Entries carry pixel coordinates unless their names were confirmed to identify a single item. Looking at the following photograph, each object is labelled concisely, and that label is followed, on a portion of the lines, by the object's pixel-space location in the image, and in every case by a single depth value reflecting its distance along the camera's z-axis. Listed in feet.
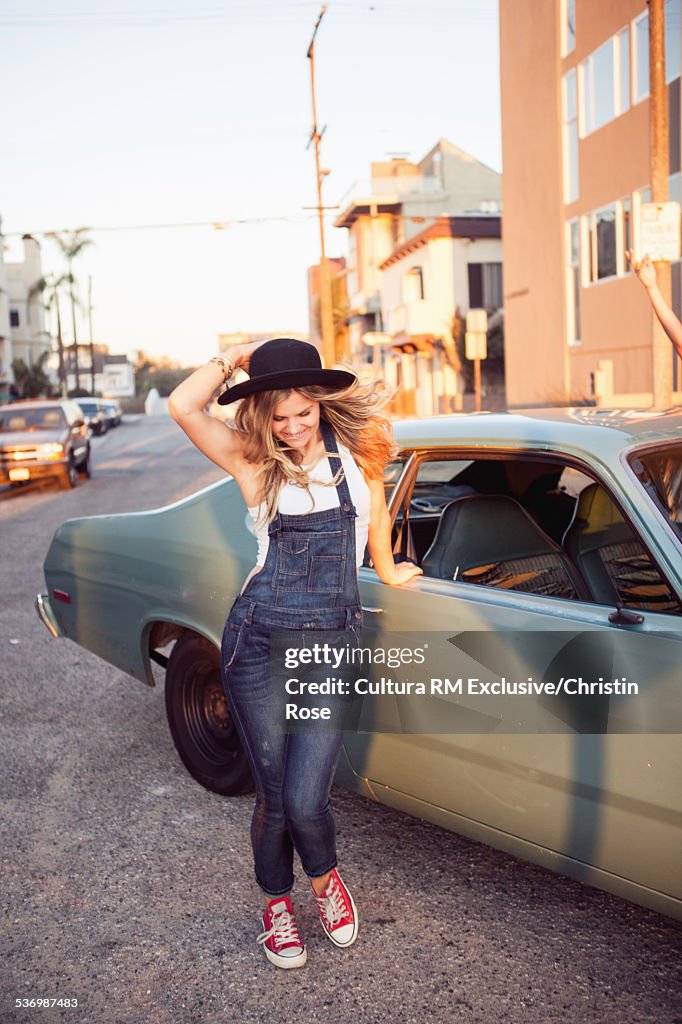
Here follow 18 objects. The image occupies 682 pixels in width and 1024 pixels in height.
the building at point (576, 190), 65.00
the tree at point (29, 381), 217.36
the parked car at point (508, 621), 9.07
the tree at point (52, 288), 248.11
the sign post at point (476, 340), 80.19
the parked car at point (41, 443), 63.41
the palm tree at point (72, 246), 248.11
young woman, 9.37
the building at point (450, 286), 131.34
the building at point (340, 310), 199.72
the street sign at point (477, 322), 86.17
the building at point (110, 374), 377.30
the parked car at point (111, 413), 156.56
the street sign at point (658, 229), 33.53
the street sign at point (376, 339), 111.26
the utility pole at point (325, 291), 112.98
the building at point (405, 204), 169.07
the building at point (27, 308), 245.24
